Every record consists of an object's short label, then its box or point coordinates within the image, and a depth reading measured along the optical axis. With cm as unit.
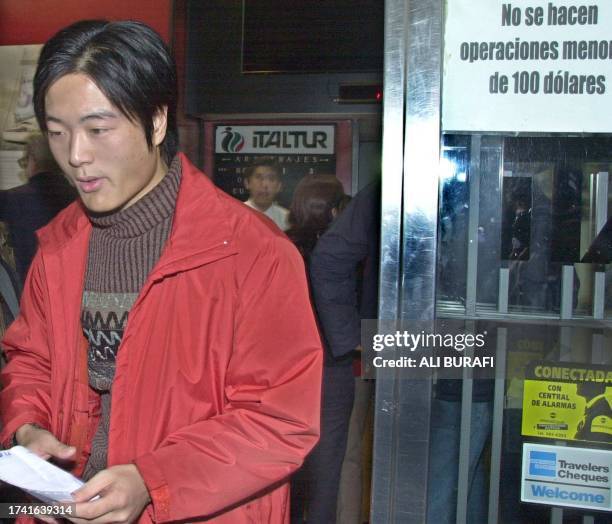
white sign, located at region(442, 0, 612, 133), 171
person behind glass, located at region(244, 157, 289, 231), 233
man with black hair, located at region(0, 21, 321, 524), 132
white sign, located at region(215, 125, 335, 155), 230
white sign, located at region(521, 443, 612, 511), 186
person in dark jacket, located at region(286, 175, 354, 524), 231
